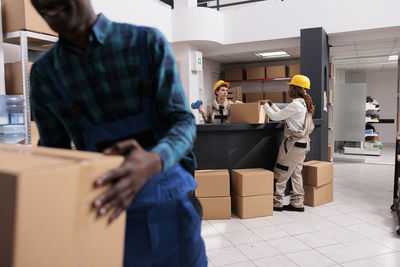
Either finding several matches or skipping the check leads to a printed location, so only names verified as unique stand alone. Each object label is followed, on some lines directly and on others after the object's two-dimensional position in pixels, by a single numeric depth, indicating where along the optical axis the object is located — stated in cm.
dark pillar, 522
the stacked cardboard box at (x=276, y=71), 809
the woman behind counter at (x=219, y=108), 545
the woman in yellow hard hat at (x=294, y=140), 390
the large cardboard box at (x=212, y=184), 364
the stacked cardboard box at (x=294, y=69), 793
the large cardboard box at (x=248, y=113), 392
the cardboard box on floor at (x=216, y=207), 369
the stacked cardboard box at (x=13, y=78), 299
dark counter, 390
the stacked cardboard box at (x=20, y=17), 289
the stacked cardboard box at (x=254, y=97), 857
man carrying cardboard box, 76
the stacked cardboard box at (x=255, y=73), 840
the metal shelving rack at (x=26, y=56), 290
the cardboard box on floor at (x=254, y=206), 370
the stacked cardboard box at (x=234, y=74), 869
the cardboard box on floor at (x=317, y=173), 413
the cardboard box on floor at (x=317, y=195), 417
